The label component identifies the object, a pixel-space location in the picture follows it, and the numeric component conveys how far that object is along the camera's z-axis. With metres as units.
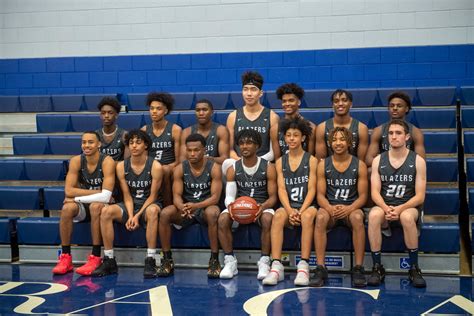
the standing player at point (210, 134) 6.05
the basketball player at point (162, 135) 6.13
